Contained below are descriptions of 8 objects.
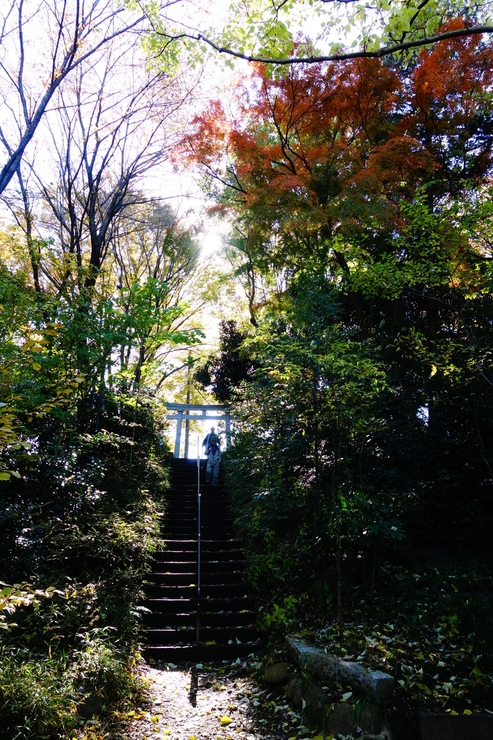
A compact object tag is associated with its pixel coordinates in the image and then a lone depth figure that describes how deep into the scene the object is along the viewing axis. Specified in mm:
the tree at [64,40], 5004
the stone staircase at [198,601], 4883
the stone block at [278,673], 4004
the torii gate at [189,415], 15273
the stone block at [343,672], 3193
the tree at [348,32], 2388
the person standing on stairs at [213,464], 10520
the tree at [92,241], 6449
